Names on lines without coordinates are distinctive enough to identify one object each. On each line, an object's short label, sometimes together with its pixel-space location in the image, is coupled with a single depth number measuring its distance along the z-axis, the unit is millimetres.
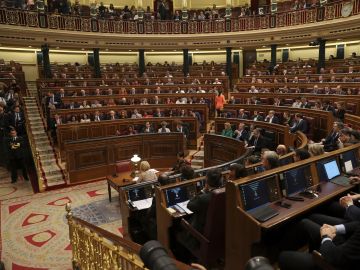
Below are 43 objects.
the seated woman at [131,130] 8898
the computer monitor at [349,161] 4266
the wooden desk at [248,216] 2748
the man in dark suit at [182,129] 9219
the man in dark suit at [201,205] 3245
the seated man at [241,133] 7974
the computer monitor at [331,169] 3954
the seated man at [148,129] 9062
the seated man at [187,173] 4227
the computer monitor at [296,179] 3486
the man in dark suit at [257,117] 8898
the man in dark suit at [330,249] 2123
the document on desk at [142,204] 4347
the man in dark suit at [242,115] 9219
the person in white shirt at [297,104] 9219
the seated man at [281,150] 5246
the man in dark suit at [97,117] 9473
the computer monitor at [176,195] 3811
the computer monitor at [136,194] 4535
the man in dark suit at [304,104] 9049
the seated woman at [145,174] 5164
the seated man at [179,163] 5556
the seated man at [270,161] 3785
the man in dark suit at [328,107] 8398
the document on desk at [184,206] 3668
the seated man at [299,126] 7816
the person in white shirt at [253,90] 11845
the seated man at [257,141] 7430
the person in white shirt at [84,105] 10414
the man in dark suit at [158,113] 10154
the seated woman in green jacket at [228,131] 8281
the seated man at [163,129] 8969
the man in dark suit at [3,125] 8250
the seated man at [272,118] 8412
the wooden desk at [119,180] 5839
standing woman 11706
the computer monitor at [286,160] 4278
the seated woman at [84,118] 9297
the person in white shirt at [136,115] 9964
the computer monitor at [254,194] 3004
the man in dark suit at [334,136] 6102
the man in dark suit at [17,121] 8445
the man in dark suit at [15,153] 7355
